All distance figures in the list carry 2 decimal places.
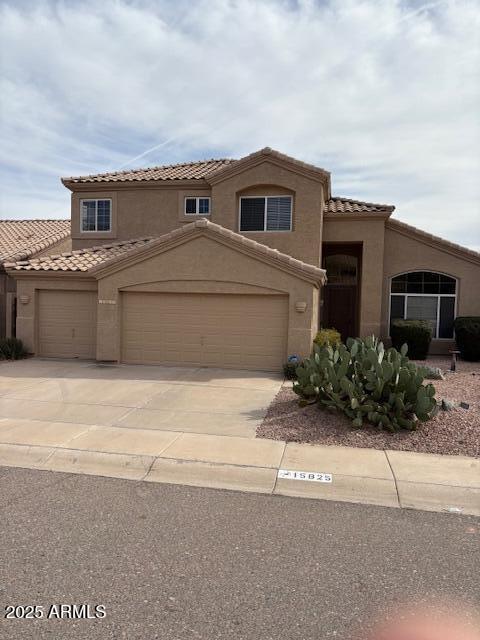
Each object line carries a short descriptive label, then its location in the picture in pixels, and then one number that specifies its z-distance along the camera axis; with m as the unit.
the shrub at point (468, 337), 15.99
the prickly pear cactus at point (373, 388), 7.43
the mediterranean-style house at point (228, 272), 13.42
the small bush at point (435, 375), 12.25
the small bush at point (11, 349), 14.63
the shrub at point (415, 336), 16.12
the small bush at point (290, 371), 12.12
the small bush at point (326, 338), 13.27
